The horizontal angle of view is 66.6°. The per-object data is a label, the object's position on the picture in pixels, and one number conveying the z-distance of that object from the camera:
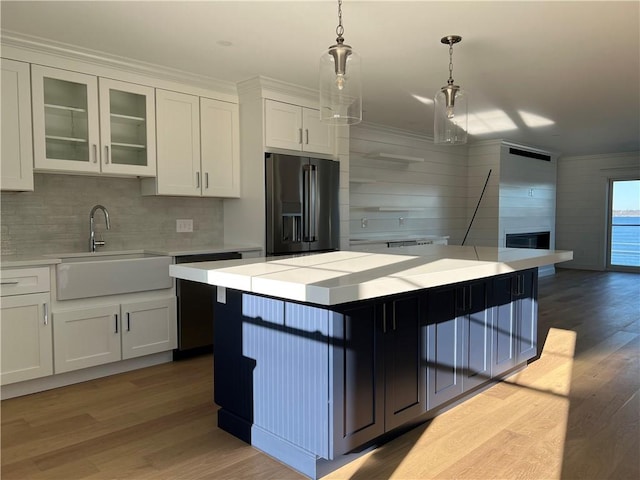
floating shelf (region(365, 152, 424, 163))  6.29
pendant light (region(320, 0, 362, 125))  2.48
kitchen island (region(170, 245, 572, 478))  2.07
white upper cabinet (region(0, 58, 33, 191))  3.23
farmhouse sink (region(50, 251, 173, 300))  3.29
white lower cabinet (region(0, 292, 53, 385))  3.04
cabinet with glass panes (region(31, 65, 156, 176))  3.41
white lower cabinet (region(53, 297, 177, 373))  3.29
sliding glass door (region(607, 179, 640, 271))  9.15
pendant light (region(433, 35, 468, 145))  3.23
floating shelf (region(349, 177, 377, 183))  5.91
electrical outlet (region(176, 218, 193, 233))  4.48
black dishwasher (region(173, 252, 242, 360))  3.88
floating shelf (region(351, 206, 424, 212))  6.38
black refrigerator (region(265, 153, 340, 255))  4.36
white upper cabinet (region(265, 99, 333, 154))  4.35
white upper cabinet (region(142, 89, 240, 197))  4.03
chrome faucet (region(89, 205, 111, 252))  3.83
